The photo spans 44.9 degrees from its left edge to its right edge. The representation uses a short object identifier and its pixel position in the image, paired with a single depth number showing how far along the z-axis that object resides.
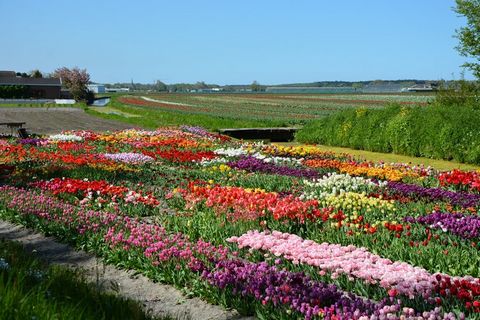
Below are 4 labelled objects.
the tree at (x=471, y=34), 29.16
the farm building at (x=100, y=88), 197.81
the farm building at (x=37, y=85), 107.50
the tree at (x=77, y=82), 103.88
